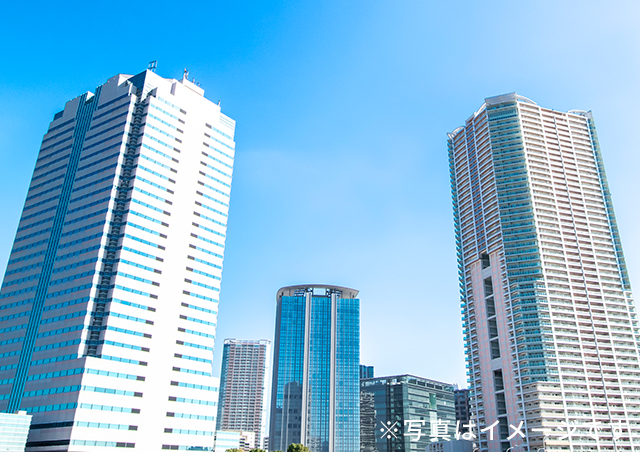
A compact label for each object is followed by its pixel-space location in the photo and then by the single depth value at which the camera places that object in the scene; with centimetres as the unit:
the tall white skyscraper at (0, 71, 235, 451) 11956
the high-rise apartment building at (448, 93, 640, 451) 16138
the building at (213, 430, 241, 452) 17648
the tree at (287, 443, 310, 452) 12516
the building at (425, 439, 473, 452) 17526
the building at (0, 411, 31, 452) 10481
